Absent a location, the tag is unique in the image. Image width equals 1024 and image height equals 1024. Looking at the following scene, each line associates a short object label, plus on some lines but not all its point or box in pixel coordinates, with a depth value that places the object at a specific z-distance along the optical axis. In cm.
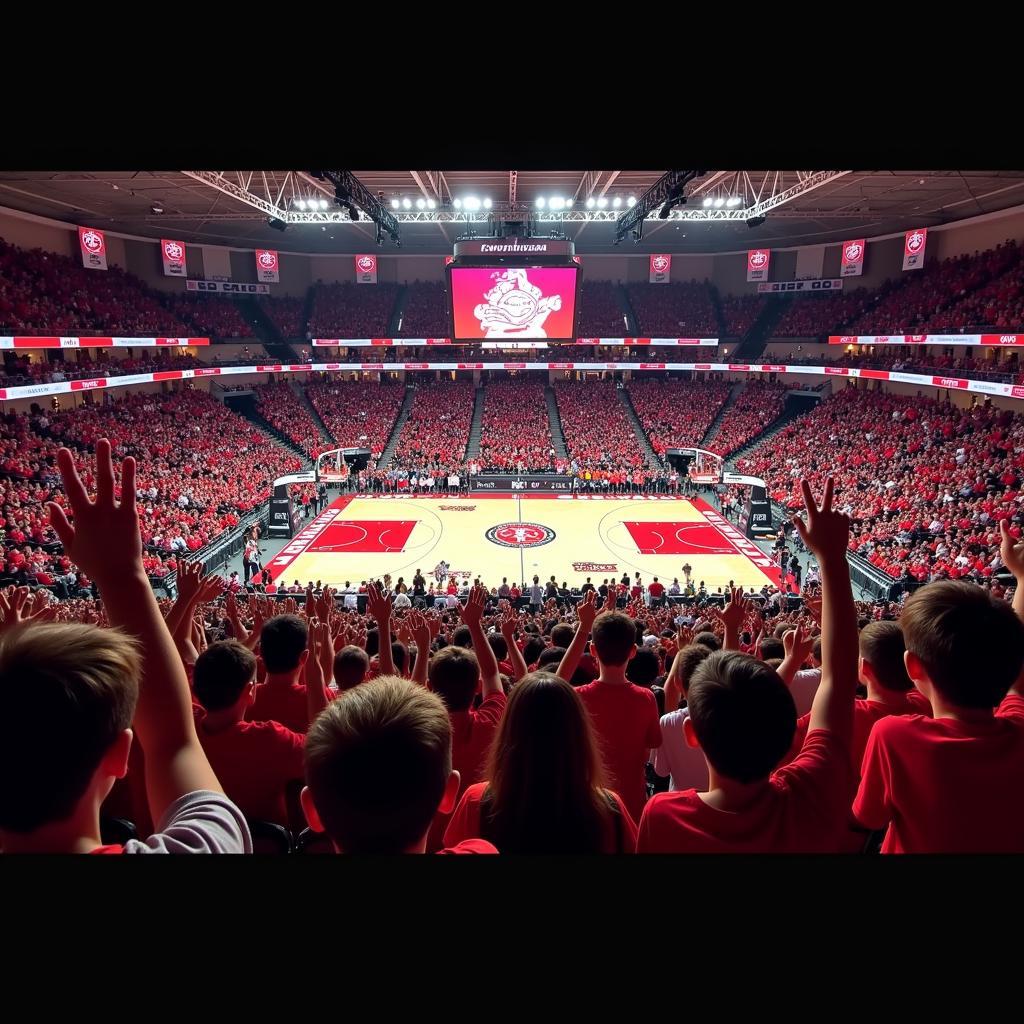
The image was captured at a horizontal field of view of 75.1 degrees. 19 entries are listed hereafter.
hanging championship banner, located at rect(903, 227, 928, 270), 2944
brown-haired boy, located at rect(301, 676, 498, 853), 154
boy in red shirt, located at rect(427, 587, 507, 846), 324
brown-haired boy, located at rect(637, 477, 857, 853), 182
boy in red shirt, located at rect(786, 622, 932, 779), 337
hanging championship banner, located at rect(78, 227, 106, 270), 2981
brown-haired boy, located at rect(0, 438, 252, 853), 126
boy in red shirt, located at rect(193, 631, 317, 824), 295
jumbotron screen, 2861
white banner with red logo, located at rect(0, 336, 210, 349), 2258
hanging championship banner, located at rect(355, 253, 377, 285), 3806
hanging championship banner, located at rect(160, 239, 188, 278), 3247
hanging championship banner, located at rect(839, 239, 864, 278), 3284
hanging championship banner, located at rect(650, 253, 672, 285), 4081
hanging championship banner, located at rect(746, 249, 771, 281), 3591
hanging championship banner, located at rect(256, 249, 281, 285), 3688
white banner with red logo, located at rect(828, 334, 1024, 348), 2170
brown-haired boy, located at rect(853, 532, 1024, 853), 198
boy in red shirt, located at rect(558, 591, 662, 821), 347
